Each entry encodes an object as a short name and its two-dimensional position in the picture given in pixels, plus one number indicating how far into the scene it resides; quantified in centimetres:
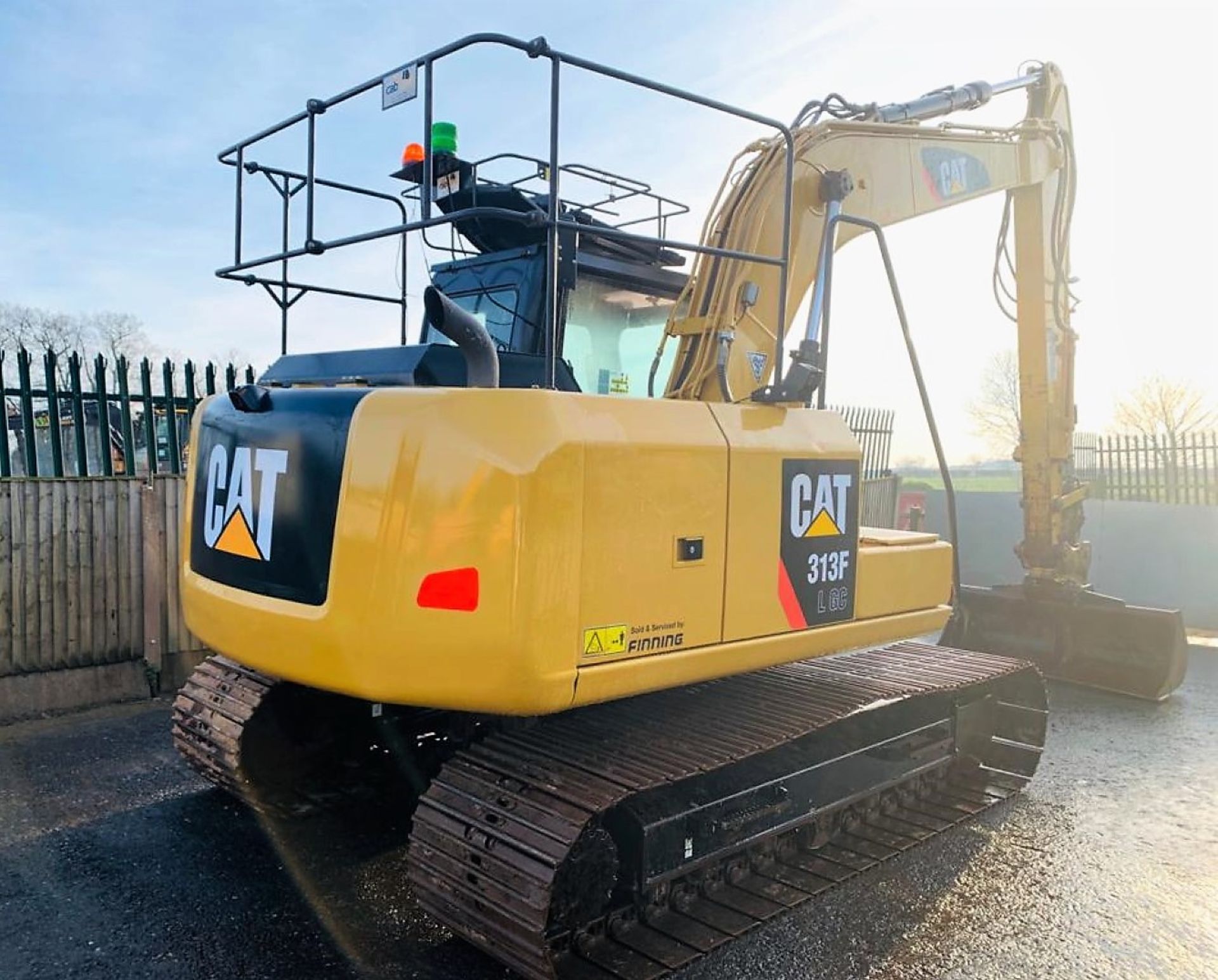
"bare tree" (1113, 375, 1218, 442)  2773
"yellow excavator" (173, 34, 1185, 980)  293
